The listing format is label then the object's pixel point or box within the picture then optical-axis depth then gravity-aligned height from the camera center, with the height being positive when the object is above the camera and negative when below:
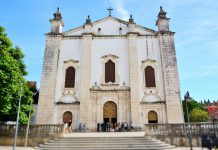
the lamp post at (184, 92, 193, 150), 11.23 +0.71
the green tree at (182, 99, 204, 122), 37.34 +0.44
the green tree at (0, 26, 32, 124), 12.63 +1.99
